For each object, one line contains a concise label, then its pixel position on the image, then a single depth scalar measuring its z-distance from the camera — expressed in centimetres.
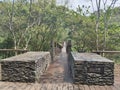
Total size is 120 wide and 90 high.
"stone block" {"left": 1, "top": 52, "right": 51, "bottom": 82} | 321
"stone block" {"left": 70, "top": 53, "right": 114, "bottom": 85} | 316
